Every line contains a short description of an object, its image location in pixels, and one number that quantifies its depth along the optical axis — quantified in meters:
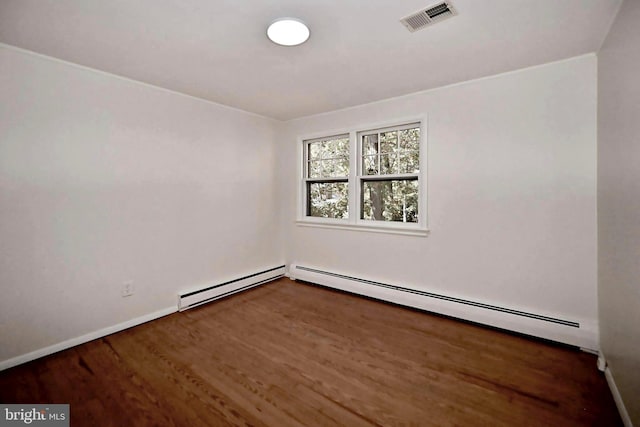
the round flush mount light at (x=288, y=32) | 1.84
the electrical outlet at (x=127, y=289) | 2.78
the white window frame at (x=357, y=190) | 3.17
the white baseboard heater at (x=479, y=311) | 2.37
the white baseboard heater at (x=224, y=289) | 3.21
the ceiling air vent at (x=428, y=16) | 1.74
